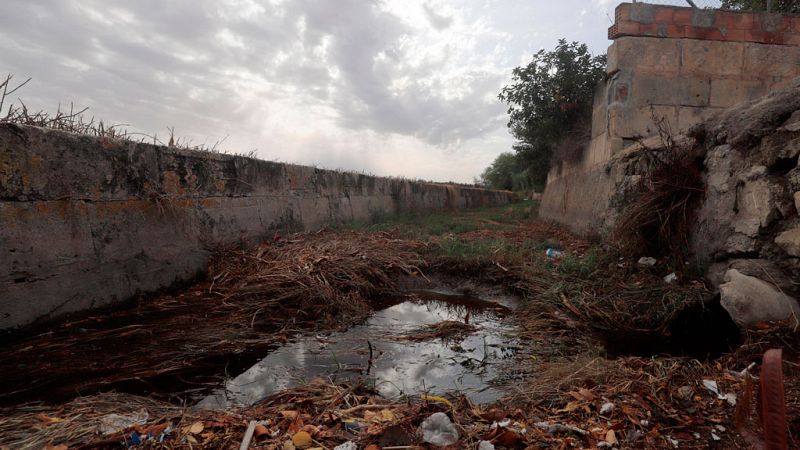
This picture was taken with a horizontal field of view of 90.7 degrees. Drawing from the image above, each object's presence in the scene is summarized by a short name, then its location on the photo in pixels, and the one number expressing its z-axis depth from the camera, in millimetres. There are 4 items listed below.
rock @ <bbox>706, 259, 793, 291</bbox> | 2460
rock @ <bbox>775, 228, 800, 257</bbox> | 2413
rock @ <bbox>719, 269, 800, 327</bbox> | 2338
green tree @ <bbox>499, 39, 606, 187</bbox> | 7847
